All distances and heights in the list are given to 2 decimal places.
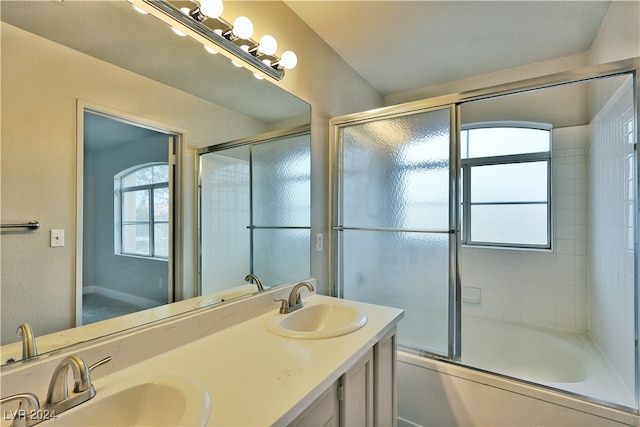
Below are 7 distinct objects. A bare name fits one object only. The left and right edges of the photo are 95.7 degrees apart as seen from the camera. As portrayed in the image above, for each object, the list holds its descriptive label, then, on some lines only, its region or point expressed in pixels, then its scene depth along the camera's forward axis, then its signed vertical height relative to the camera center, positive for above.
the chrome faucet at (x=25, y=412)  0.61 -0.43
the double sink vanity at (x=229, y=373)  0.70 -0.48
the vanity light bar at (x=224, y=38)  1.10 +0.78
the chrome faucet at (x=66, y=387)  0.68 -0.42
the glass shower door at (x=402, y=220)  1.78 -0.05
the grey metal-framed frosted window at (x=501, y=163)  2.47 +0.41
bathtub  1.38 -0.99
